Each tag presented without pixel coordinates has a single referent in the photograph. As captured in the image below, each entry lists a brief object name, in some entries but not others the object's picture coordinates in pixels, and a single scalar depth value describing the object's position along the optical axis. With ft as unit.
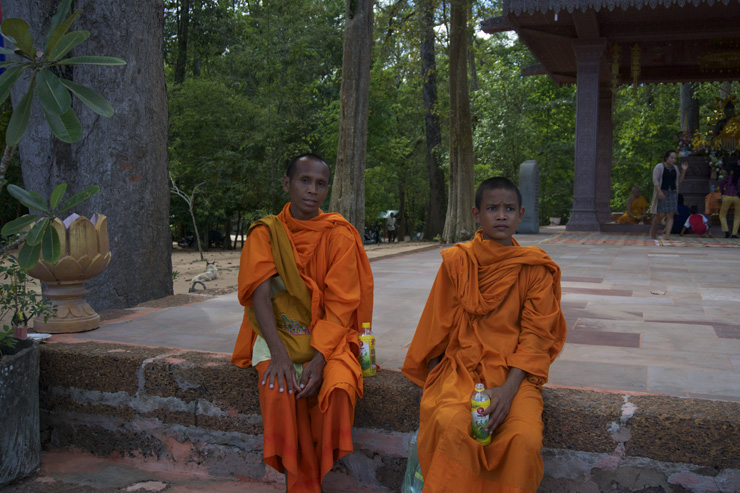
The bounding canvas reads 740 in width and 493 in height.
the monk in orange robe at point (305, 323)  9.20
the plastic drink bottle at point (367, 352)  10.05
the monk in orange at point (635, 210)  56.75
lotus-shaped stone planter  12.66
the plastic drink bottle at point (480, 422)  7.85
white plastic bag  8.53
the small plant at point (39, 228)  8.81
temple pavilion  39.22
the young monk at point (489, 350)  7.71
